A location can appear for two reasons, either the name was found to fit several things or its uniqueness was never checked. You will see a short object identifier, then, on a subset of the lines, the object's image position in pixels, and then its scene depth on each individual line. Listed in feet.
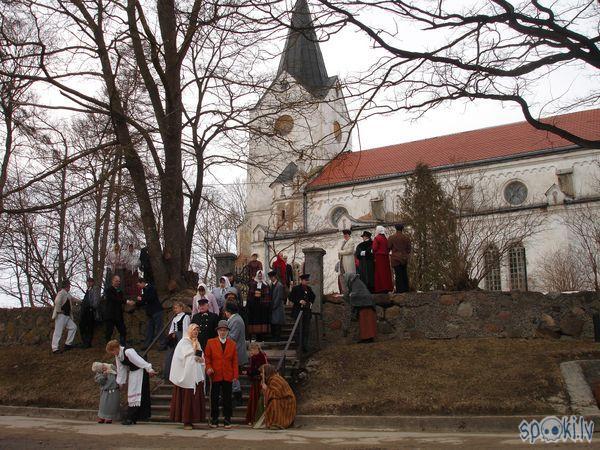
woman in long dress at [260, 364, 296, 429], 30.50
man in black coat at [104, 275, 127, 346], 44.45
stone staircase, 34.12
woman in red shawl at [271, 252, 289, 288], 52.95
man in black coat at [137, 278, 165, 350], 44.11
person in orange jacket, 31.19
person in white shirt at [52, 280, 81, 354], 47.34
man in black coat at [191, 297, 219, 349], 35.14
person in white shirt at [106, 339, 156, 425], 32.78
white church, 122.83
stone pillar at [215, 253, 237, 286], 49.98
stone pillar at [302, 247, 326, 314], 44.42
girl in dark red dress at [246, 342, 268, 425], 32.48
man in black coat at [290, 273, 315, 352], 39.93
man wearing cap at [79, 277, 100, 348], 47.70
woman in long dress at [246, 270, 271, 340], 41.42
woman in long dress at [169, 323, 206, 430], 31.12
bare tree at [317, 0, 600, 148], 27.30
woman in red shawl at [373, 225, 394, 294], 43.55
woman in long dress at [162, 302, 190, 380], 36.58
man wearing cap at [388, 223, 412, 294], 44.34
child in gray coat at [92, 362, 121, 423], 33.94
